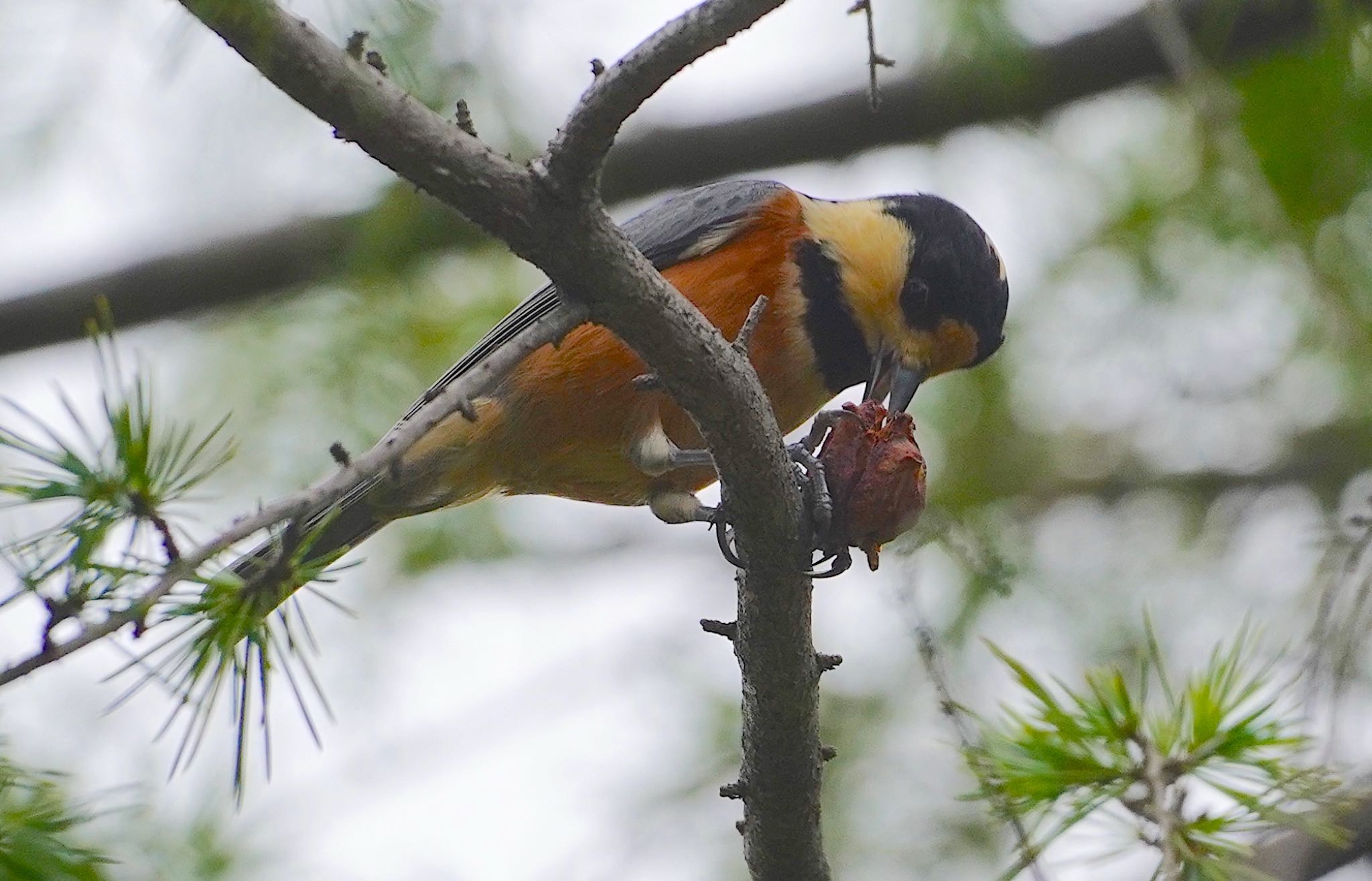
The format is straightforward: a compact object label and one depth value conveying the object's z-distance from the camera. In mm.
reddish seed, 5910
